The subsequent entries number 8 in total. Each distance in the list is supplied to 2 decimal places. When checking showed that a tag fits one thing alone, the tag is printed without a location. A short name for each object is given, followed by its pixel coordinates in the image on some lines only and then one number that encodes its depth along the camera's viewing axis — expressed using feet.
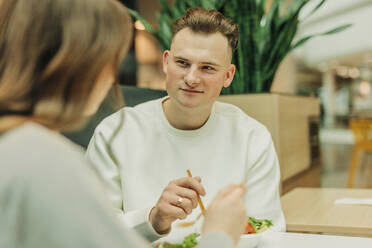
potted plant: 7.07
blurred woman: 1.58
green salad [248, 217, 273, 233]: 3.40
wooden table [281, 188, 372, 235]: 4.50
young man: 4.69
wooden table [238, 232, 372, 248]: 3.29
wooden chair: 17.30
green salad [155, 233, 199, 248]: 2.82
